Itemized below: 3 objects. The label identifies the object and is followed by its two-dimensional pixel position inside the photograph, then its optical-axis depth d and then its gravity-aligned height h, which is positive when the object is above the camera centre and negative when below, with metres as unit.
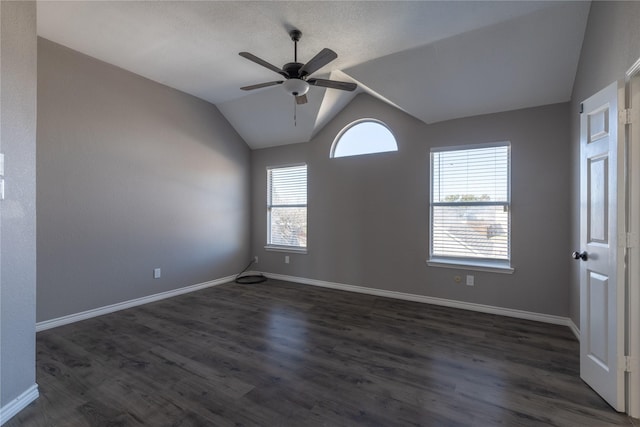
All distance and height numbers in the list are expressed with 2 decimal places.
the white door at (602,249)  1.81 -0.25
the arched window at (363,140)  4.26 +1.16
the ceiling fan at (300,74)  2.41 +1.31
